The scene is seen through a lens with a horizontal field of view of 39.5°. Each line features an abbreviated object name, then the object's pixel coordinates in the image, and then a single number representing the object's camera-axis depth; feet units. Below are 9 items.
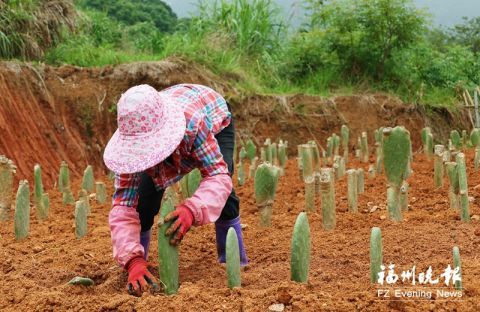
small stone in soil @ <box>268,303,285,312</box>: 6.73
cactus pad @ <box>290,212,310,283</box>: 7.32
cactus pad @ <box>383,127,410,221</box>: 10.15
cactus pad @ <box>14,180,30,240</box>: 11.00
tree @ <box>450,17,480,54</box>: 53.21
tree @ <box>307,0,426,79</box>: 29.86
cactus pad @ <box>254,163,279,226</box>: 10.77
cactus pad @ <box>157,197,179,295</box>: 7.60
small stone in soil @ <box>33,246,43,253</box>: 10.80
